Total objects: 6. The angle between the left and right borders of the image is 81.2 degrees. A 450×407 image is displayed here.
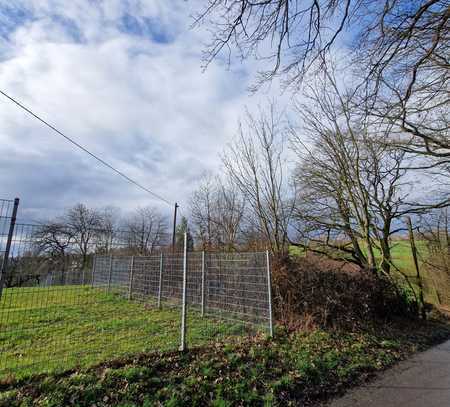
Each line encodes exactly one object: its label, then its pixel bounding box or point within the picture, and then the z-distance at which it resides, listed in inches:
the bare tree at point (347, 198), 370.9
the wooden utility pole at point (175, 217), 696.5
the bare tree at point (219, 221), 398.9
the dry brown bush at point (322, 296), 227.1
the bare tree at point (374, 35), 135.1
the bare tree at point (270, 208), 333.7
